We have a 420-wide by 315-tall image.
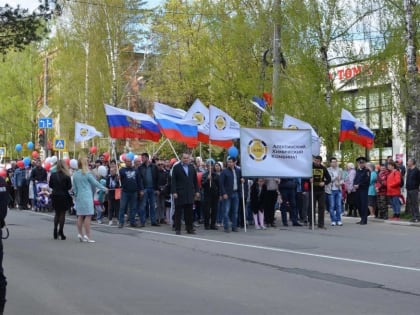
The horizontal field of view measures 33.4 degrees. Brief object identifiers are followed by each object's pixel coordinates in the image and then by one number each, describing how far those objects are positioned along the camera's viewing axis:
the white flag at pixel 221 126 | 18.77
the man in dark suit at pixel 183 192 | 16.56
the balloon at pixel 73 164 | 17.70
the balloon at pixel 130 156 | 19.09
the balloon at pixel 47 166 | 25.53
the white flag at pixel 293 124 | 20.56
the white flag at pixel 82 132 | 25.12
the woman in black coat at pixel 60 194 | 15.27
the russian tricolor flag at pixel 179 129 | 19.44
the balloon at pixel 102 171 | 20.89
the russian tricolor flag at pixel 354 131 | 21.61
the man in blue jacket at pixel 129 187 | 18.08
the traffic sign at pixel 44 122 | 34.91
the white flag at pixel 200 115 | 19.84
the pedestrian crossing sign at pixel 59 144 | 35.72
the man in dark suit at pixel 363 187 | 19.53
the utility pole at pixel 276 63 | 25.89
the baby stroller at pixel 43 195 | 25.19
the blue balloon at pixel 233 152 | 18.10
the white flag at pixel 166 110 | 20.17
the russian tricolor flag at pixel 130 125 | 20.33
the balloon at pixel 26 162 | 27.53
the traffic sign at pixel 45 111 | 35.78
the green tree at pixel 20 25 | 17.30
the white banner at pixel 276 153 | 17.83
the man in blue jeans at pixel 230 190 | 17.11
